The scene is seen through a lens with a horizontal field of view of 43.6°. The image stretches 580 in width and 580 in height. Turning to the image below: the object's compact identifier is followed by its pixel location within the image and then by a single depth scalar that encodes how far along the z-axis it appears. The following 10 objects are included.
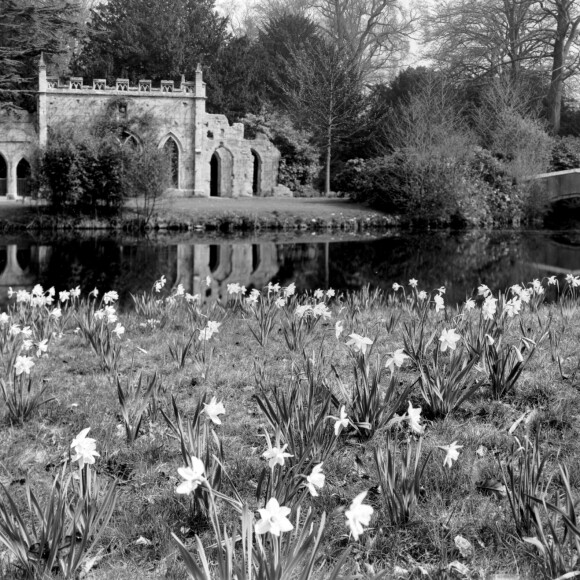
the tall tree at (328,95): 31.88
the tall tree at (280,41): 39.44
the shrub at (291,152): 33.31
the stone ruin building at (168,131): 29.25
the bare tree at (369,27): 40.28
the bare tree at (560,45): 31.95
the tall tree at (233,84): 36.12
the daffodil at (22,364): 3.26
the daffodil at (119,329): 4.32
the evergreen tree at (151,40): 35.78
